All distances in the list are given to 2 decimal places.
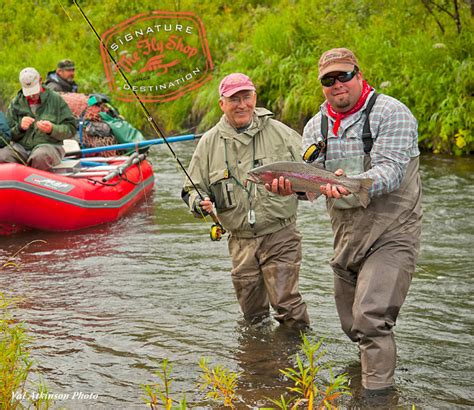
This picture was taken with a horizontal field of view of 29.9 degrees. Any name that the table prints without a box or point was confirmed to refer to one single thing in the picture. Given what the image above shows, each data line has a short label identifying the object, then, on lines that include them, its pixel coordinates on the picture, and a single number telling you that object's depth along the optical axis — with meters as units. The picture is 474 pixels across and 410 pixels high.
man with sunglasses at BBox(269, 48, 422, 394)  4.72
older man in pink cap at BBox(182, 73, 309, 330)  5.89
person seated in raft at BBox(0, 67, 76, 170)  10.33
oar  11.89
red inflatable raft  9.91
